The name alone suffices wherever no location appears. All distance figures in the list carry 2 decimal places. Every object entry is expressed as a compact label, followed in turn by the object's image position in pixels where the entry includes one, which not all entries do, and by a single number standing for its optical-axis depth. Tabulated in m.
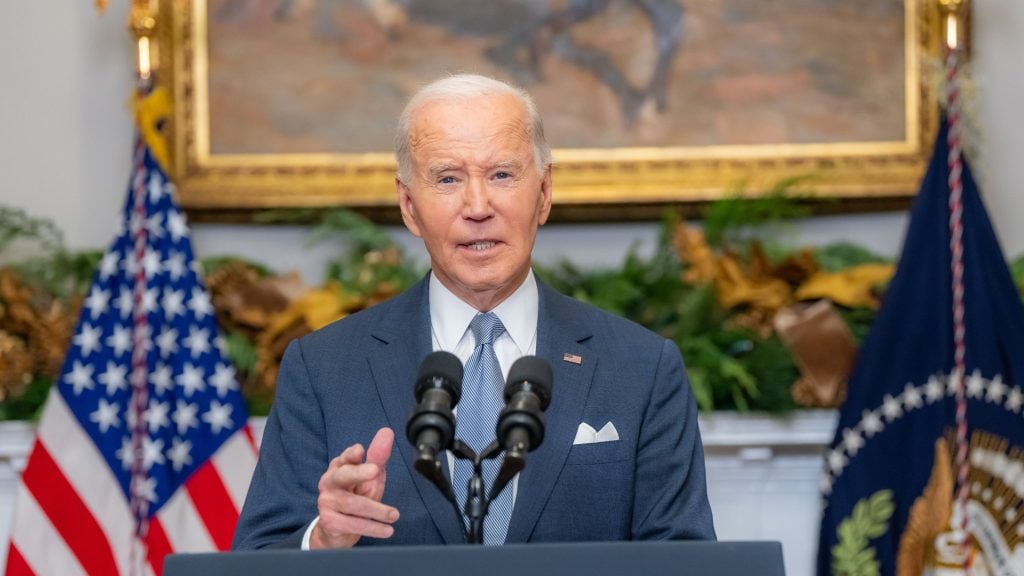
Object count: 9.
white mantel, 9.87
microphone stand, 3.91
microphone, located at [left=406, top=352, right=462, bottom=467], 3.92
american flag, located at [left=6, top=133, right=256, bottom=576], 9.57
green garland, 9.73
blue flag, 9.27
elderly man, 5.21
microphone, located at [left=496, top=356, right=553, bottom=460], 3.97
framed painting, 11.10
